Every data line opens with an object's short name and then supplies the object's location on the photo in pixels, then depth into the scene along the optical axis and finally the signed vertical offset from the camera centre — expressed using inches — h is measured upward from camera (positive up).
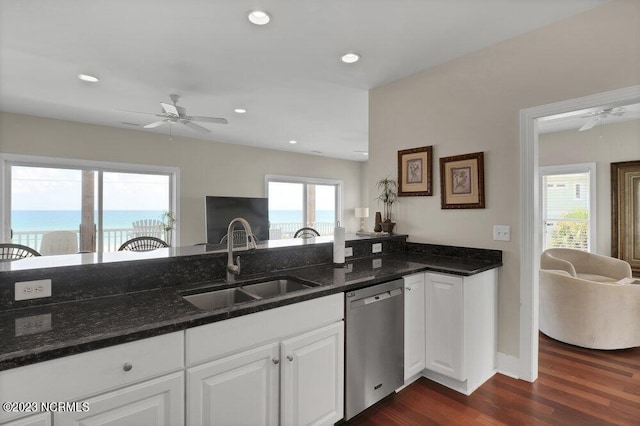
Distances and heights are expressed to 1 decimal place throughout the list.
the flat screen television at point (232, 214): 230.2 +0.5
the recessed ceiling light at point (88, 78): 124.6 +54.3
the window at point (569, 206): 191.9 +5.8
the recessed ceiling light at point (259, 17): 85.0 +53.8
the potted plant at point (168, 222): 227.6 -5.4
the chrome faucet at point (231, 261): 77.4 -11.6
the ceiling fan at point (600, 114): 136.0 +44.2
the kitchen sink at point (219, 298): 70.6 -19.1
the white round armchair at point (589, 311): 114.0 -35.5
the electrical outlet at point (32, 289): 56.2 -13.5
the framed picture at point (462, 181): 106.0 +11.8
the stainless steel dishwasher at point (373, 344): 75.0 -32.3
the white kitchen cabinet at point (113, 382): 39.6 -22.8
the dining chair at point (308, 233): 195.3 -11.6
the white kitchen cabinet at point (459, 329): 87.9 -32.7
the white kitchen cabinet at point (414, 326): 89.0 -31.7
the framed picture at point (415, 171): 120.1 +16.9
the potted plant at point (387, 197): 130.4 +7.5
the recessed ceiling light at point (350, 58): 108.0 +54.2
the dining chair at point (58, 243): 166.7 -15.2
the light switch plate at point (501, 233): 99.9 -5.6
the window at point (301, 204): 289.3 +10.4
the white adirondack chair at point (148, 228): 219.6 -9.3
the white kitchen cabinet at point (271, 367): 53.1 -28.7
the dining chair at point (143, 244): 128.9 -12.5
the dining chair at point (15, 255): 111.6 -14.0
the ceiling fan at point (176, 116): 135.3 +44.2
